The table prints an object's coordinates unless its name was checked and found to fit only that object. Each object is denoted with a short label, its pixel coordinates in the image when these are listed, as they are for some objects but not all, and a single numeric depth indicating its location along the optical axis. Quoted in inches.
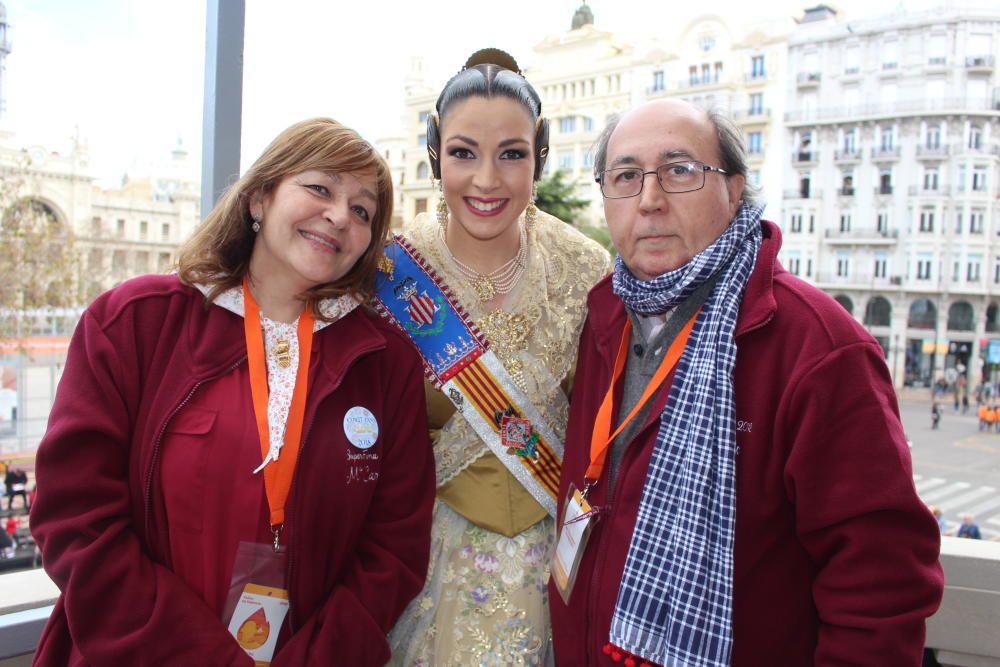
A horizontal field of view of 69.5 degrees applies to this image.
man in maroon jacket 50.4
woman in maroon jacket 55.6
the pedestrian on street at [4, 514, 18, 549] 315.9
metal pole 84.0
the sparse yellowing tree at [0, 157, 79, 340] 401.4
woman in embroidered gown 75.0
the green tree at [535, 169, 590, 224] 491.8
